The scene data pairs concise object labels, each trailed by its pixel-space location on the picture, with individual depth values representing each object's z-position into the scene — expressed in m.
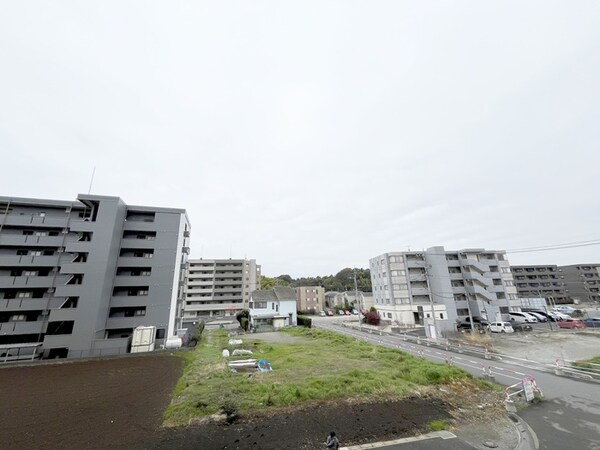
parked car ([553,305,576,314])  51.19
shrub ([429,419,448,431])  10.19
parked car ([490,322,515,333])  34.16
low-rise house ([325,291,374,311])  65.19
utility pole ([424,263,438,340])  29.88
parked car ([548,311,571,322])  43.34
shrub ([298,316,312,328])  45.21
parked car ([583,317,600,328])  35.78
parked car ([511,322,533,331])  35.02
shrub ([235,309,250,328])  47.00
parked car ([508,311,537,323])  41.91
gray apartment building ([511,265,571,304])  71.69
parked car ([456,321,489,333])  35.94
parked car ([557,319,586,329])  34.97
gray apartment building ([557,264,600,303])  71.81
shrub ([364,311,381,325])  45.44
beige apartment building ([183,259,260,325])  69.44
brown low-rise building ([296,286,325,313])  77.38
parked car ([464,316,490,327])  38.53
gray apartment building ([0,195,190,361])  26.58
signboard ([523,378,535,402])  12.45
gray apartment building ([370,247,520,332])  43.24
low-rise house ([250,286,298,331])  46.38
